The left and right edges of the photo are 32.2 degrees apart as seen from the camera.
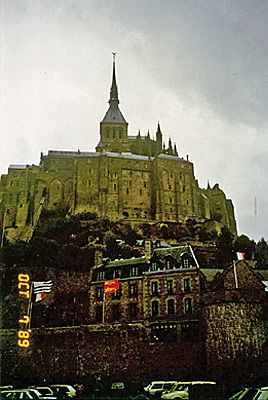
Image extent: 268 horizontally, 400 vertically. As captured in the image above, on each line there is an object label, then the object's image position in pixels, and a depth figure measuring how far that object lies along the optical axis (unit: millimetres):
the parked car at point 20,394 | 24112
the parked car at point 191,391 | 23820
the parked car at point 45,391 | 24905
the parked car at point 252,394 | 22611
